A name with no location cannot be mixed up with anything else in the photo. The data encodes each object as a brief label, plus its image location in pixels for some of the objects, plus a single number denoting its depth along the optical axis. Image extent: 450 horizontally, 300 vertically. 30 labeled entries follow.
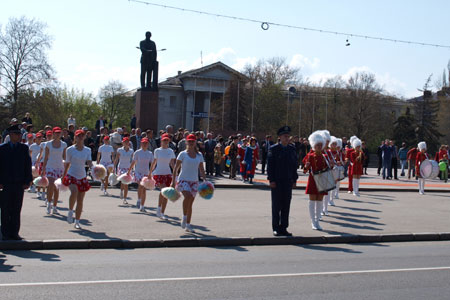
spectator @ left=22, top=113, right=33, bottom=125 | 24.18
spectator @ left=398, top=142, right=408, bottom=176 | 35.56
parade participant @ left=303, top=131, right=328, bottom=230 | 12.55
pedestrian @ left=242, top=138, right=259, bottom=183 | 23.81
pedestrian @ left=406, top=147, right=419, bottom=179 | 30.03
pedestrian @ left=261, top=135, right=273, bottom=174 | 30.17
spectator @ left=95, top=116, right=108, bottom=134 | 27.27
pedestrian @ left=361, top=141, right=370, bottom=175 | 33.78
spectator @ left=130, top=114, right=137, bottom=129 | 27.16
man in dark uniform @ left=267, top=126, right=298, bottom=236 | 11.48
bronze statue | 26.34
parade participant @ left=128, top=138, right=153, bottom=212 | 14.36
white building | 89.62
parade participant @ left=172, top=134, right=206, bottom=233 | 11.35
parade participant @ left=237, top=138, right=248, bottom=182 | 24.33
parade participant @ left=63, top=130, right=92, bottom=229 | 11.46
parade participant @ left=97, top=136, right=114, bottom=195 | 17.34
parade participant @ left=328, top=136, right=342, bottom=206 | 17.02
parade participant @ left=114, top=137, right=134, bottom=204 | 15.95
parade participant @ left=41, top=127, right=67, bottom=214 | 13.35
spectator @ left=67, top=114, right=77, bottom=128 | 28.06
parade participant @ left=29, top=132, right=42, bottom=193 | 16.56
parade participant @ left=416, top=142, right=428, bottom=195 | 22.58
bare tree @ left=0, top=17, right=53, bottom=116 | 59.72
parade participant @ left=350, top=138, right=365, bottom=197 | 19.91
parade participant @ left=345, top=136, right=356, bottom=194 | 20.47
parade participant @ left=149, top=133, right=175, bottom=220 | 13.30
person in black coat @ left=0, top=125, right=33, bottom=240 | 9.97
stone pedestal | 26.17
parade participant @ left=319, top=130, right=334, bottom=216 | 13.81
